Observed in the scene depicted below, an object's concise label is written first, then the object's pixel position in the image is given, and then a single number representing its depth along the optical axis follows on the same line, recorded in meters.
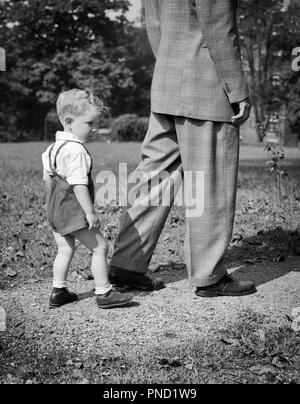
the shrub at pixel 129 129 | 31.67
